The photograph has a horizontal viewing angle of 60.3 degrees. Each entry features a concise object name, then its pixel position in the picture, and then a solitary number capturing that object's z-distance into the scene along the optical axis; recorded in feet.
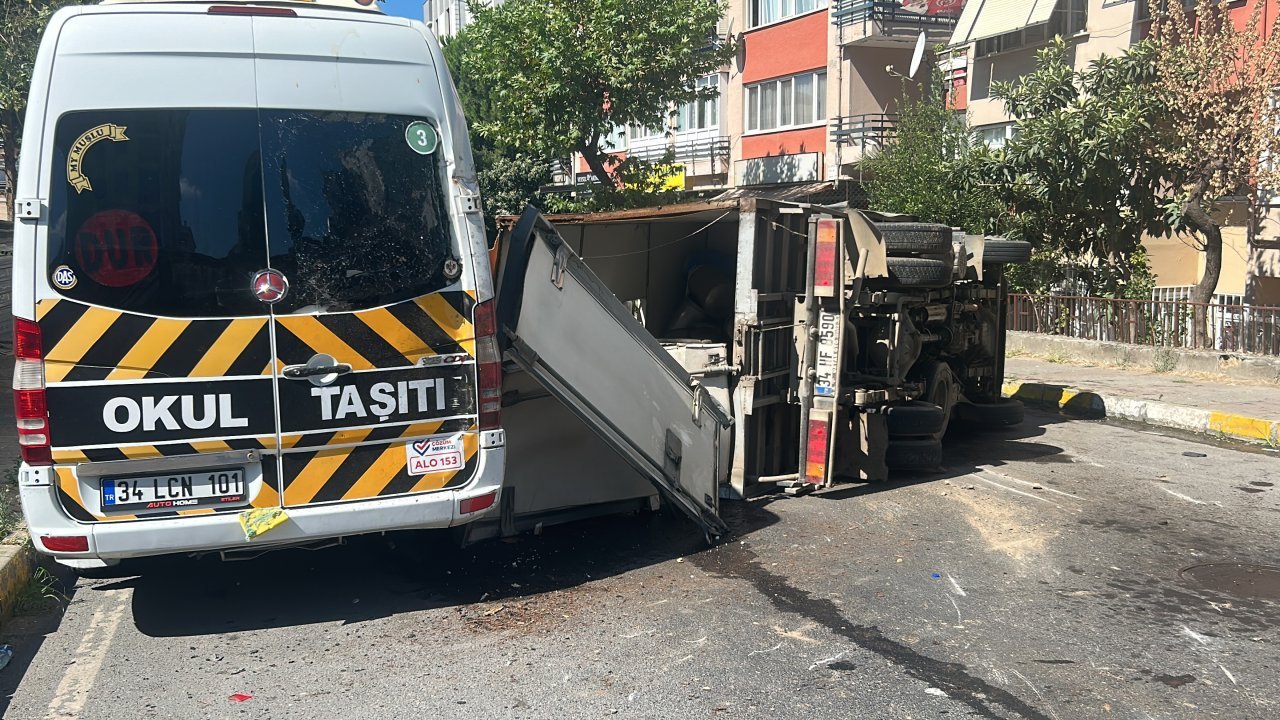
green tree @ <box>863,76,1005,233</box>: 57.31
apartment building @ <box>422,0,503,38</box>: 197.77
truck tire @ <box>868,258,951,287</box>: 25.95
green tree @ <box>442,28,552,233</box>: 100.27
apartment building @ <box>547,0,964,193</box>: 87.86
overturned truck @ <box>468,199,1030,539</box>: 19.01
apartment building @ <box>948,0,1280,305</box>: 59.57
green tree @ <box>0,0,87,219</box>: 63.72
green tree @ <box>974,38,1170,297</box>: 50.65
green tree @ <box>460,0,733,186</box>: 67.26
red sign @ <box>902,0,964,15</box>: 85.35
